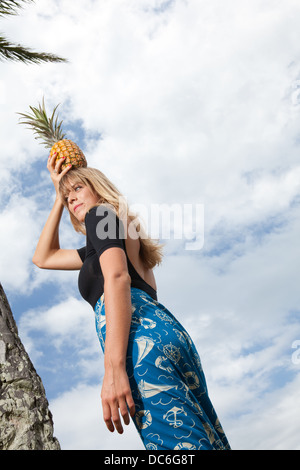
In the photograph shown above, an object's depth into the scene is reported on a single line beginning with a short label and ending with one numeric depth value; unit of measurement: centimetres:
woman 277
